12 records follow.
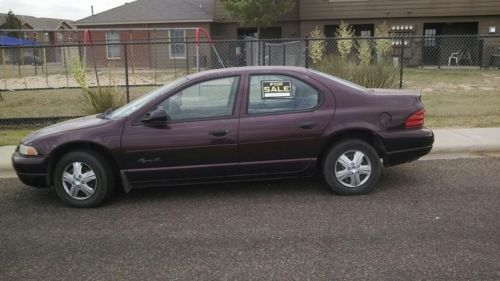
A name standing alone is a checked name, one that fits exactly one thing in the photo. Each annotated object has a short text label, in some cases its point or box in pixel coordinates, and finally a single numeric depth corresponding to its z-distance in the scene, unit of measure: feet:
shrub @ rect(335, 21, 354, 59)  53.67
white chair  89.18
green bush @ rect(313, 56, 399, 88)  42.11
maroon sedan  19.21
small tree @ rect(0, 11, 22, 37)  173.78
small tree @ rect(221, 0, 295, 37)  88.11
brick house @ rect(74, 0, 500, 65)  88.22
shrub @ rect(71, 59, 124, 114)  36.96
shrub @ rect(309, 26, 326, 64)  53.13
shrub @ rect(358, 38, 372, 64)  45.34
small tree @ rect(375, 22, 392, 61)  49.62
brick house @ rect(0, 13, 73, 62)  138.87
